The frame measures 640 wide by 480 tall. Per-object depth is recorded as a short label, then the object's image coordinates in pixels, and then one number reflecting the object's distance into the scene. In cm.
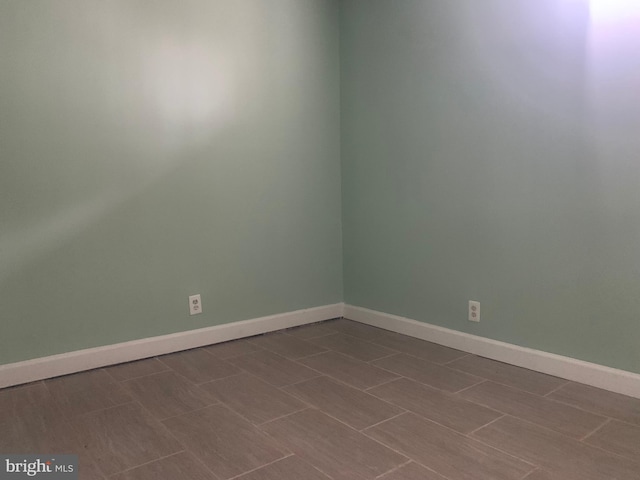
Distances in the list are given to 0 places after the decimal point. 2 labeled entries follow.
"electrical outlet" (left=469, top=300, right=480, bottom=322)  261
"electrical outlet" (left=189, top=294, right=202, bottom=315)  279
